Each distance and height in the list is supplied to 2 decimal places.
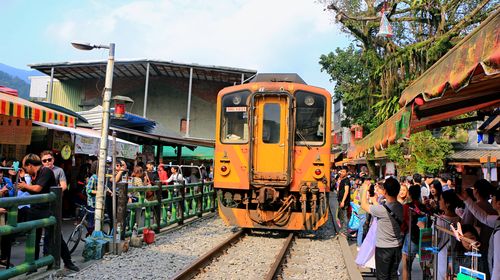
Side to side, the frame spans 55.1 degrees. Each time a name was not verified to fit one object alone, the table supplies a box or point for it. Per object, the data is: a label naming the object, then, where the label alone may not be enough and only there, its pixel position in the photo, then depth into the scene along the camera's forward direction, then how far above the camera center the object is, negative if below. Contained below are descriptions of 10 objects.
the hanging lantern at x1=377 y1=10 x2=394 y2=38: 16.86 +5.72
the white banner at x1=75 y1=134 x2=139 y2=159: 10.96 +0.78
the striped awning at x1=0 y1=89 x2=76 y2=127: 6.96 +1.02
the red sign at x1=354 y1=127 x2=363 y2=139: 24.89 +2.84
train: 9.77 +0.57
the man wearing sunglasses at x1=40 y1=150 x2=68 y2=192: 6.43 +0.11
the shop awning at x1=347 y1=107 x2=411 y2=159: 4.67 +0.66
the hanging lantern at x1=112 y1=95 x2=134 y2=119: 8.12 +1.22
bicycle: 7.78 -0.87
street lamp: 7.80 +0.69
